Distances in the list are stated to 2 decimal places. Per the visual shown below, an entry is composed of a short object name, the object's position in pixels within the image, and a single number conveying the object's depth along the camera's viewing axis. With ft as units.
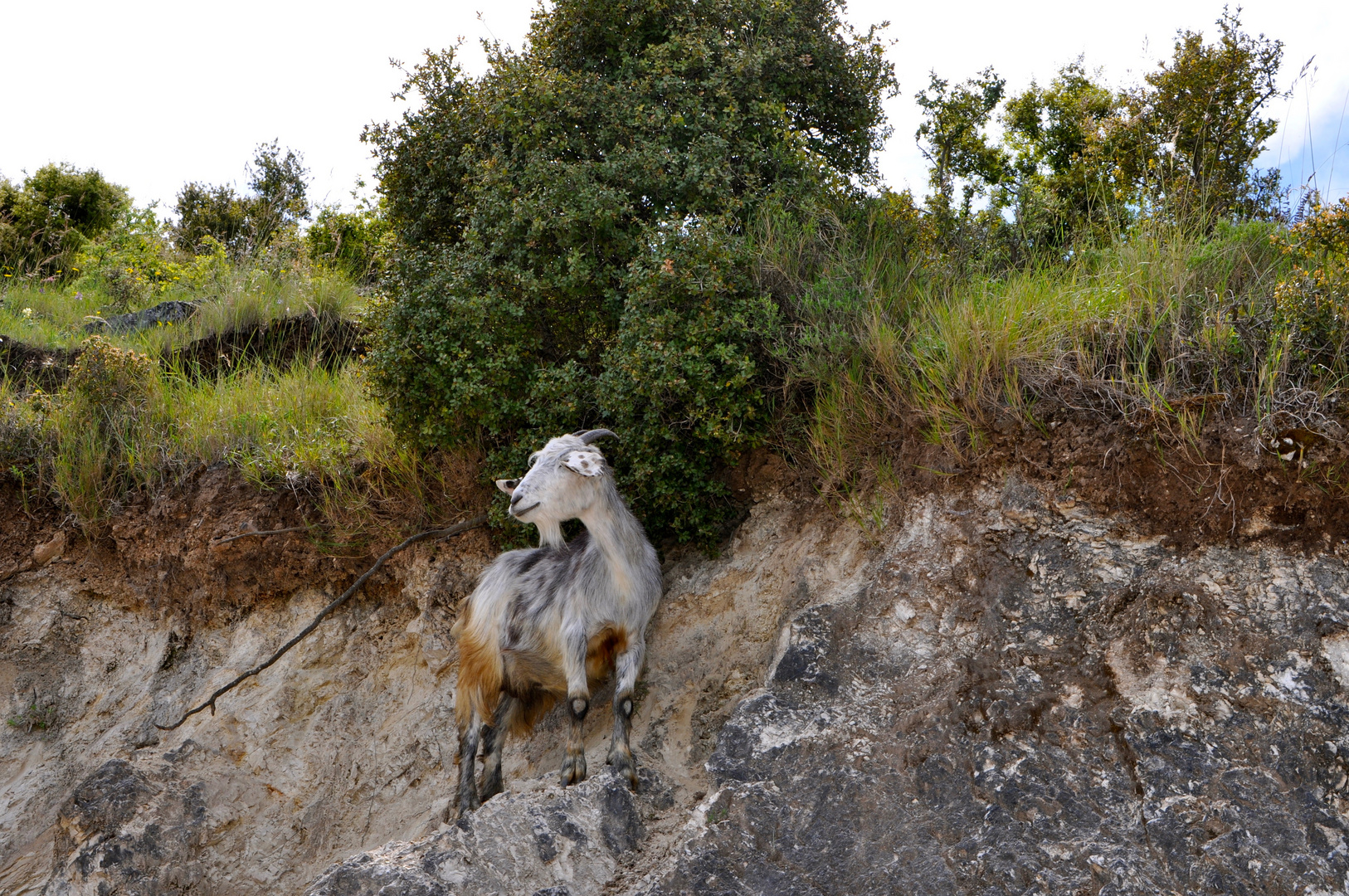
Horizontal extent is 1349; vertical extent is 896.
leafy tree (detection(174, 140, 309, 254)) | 47.26
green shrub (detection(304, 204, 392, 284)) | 43.50
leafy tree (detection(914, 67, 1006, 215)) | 23.52
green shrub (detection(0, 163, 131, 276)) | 46.73
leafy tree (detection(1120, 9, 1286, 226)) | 20.76
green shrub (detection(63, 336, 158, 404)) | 25.71
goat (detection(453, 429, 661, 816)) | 16.25
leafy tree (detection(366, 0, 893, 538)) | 18.60
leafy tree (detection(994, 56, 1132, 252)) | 22.24
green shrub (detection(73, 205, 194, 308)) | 40.22
